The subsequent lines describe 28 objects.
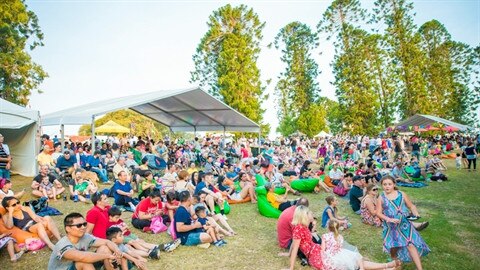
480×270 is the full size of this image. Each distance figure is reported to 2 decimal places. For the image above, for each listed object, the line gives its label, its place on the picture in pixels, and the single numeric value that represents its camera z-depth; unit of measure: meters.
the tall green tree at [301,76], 38.47
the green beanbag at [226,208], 7.75
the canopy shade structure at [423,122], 20.84
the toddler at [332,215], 6.14
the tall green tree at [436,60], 37.28
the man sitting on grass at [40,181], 8.10
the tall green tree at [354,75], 33.50
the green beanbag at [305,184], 10.41
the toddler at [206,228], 5.59
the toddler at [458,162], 16.27
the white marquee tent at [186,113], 11.36
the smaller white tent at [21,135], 11.20
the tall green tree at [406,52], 31.48
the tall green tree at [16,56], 21.73
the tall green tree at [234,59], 32.75
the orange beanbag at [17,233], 4.89
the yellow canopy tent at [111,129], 28.66
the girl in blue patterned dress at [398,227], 4.13
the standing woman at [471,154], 15.23
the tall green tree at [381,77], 33.78
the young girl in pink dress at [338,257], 4.10
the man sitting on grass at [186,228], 5.46
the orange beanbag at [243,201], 9.00
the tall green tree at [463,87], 38.59
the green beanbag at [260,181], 9.39
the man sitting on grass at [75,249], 3.15
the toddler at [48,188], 8.43
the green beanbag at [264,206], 7.49
